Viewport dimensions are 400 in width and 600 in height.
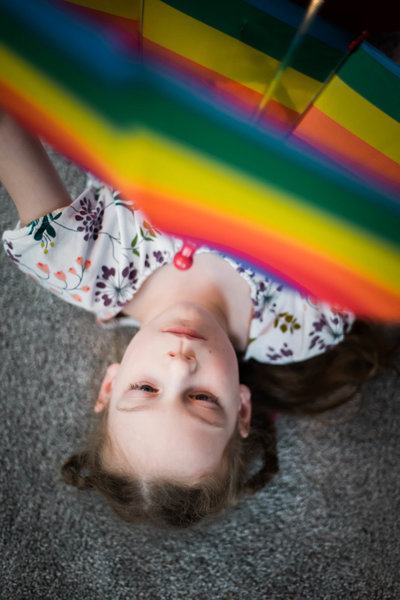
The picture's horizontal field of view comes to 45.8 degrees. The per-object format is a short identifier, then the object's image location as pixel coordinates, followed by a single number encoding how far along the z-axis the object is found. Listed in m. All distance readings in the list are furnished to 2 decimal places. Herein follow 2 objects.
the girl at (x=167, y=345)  0.52
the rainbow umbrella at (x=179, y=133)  0.33
